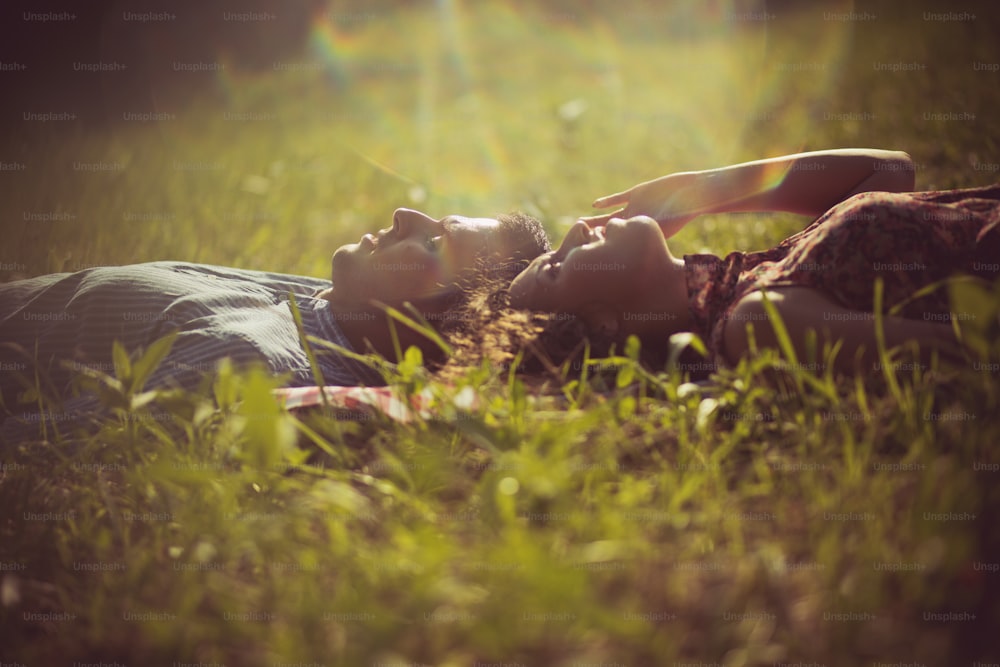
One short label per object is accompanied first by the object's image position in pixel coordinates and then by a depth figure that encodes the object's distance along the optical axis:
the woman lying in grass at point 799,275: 2.38
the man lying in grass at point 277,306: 2.93
